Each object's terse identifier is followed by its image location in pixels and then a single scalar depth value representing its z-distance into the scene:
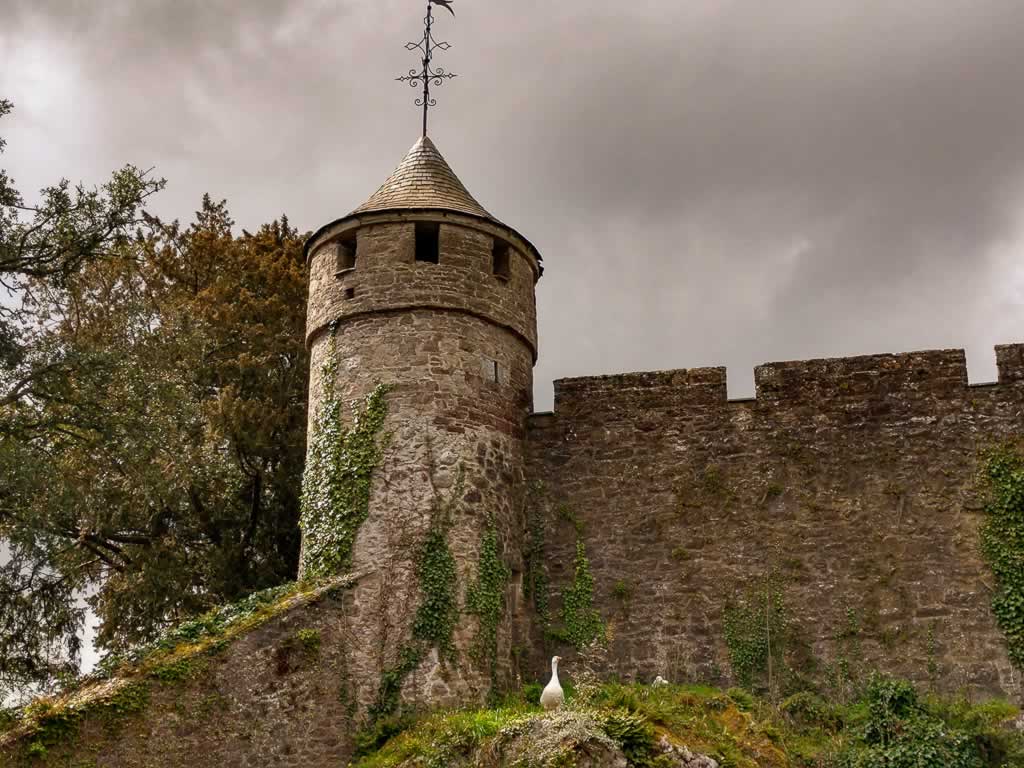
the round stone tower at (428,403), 15.52
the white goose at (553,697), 13.76
